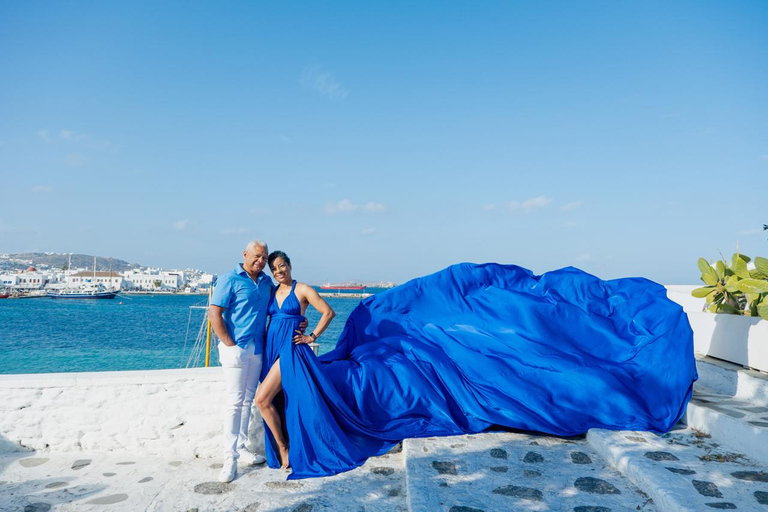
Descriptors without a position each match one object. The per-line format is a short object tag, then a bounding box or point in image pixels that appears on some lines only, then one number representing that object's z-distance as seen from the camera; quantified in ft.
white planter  17.03
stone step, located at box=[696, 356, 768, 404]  15.40
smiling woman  12.82
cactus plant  17.42
